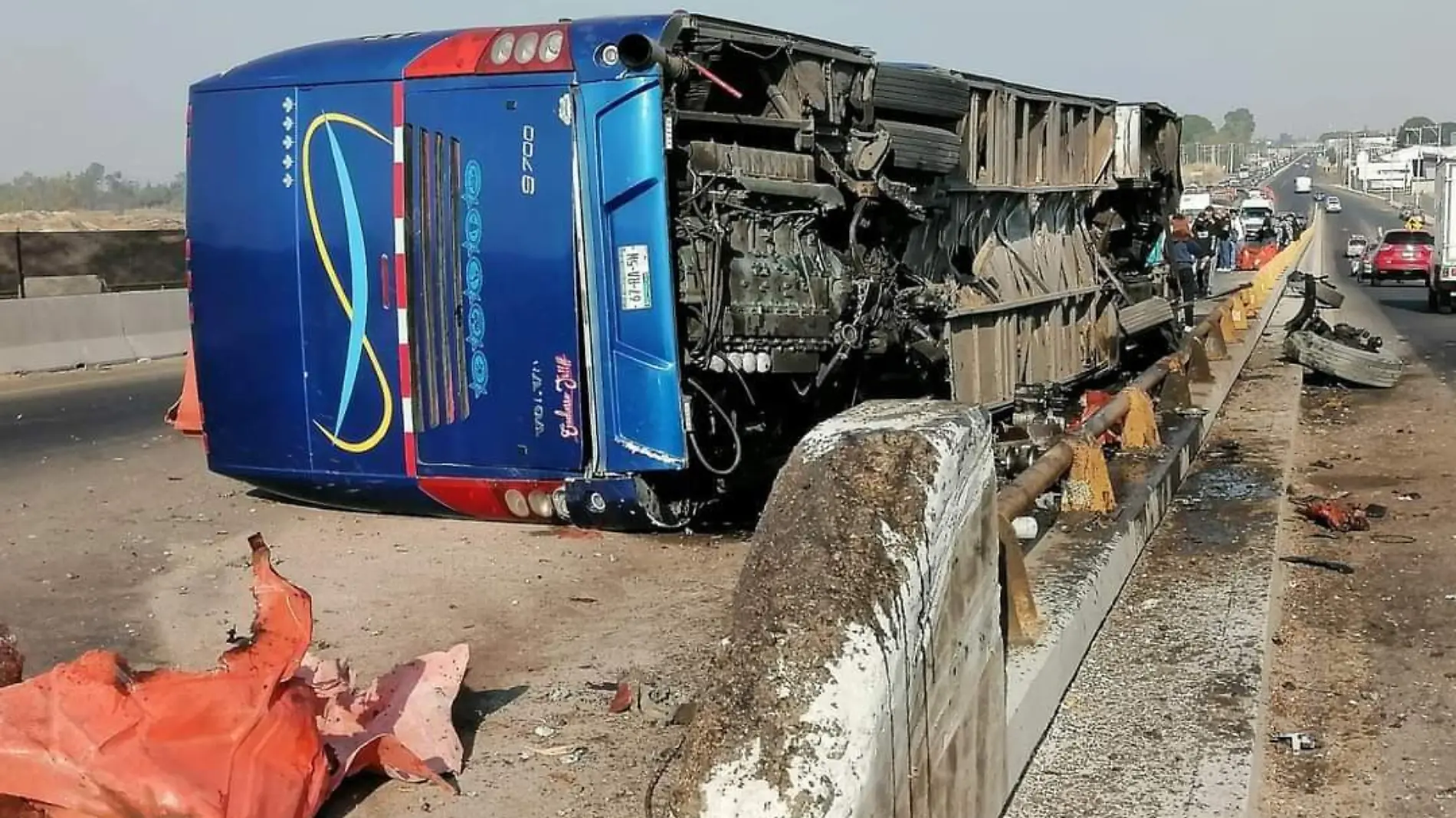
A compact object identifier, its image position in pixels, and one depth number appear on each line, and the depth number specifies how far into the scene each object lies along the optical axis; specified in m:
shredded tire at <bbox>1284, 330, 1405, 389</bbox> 14.55
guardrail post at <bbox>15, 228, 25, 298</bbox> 18.17
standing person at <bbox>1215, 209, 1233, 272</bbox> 37.06
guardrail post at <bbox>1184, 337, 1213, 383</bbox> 12.23
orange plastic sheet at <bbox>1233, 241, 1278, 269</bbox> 41.78
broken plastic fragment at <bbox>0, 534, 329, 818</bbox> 3.57
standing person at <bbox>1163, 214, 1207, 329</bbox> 16.53
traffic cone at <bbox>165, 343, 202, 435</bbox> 9.77
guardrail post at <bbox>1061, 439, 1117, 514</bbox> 6.43
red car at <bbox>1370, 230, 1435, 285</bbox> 35.72
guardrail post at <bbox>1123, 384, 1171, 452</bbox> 8.41
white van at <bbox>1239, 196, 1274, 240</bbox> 56.72
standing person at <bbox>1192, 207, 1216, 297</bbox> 28.20
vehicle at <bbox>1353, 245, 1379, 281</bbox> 38.94
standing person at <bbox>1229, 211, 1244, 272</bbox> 42.59
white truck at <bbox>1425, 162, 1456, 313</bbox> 26.53
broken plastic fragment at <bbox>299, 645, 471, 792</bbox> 4.34
